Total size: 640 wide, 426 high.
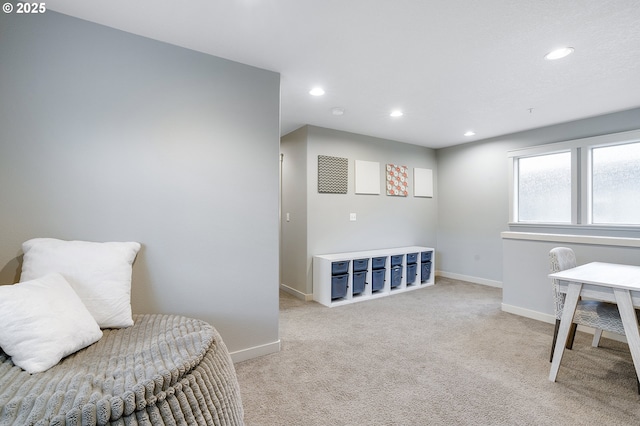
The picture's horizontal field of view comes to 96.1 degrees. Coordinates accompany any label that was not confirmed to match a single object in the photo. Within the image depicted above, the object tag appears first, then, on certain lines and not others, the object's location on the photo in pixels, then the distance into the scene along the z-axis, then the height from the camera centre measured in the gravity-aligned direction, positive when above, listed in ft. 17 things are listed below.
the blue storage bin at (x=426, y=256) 16.25 -2.42
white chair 6.77 -2.46
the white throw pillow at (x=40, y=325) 4.05 -1.70
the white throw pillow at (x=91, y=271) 5.32 -1.12
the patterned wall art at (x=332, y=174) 14.29 +1.97
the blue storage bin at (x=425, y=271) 16.29 -3.29
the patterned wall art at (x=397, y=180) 16.71 +1.95
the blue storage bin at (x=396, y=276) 14.92 -3.28
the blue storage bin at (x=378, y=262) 14.26 -2.46
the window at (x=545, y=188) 13.76 +1.30
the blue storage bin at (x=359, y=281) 13.67 -3.28
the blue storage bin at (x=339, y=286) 13.00 -3.32
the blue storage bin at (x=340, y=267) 13.05 -2.50
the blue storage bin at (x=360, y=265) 13.69 -2.48
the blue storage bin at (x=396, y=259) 14.96 -2.43
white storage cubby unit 13.09 -3.00
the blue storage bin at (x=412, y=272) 15.46 -3.18
